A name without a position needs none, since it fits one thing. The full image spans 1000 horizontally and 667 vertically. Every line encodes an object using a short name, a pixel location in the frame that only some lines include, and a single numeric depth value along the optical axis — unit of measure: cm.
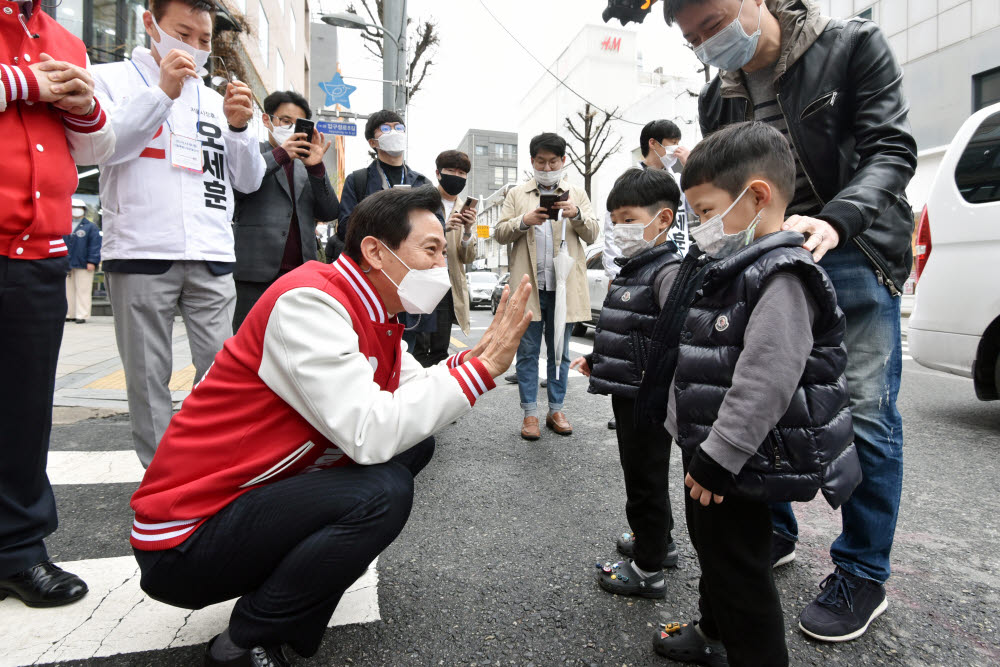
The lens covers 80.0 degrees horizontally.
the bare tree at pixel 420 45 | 1753
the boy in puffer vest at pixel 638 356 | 199
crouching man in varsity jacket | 146
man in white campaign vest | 240
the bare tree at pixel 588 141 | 2530
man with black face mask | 400
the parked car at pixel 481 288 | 1978
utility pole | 1009
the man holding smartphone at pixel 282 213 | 332
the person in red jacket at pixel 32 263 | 183
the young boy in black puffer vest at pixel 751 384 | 130
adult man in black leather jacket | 178
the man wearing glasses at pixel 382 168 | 393
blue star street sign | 1223
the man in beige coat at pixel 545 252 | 404
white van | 364
